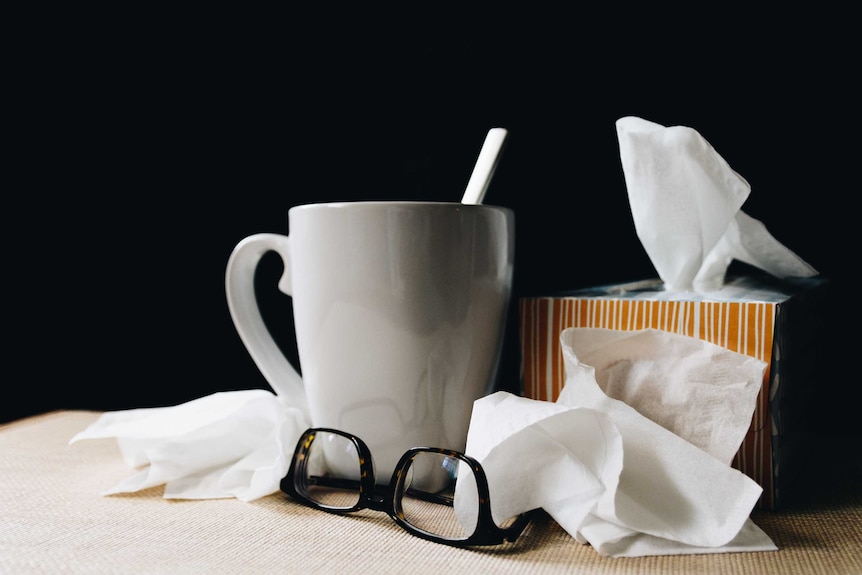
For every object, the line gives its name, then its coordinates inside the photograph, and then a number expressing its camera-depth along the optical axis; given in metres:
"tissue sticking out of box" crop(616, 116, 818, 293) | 0.49
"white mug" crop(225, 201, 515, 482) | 0.48
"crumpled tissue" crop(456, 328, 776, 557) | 0.40
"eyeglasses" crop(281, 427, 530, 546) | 0.42
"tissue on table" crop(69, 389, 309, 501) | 0.52
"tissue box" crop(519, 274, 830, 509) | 0.46
